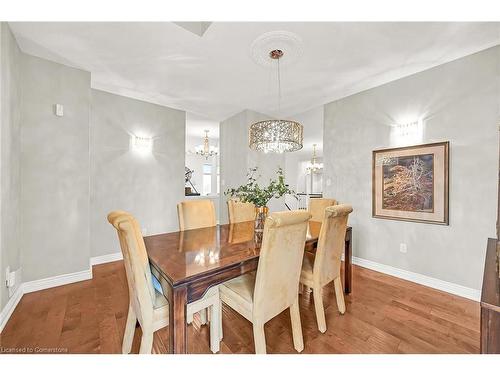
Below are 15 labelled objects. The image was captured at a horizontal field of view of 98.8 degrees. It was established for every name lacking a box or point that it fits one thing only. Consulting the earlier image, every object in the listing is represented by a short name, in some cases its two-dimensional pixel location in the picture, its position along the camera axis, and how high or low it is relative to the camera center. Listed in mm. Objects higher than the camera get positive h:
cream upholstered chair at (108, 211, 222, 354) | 1117 -534
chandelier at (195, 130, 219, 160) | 5292 +955
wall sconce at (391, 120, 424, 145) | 2607 +709
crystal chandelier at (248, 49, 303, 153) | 2426 +612
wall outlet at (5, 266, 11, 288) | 1891 -819
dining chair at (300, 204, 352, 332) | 1678 -601
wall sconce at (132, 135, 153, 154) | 3570 +716
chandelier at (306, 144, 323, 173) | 8722 +886
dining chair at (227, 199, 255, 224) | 2789 -315
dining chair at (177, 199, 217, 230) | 2365 -317
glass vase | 1946 -267
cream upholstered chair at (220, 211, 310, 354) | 1249 -589
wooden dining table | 1078 -461
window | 7992 +308
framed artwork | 2441 +75
